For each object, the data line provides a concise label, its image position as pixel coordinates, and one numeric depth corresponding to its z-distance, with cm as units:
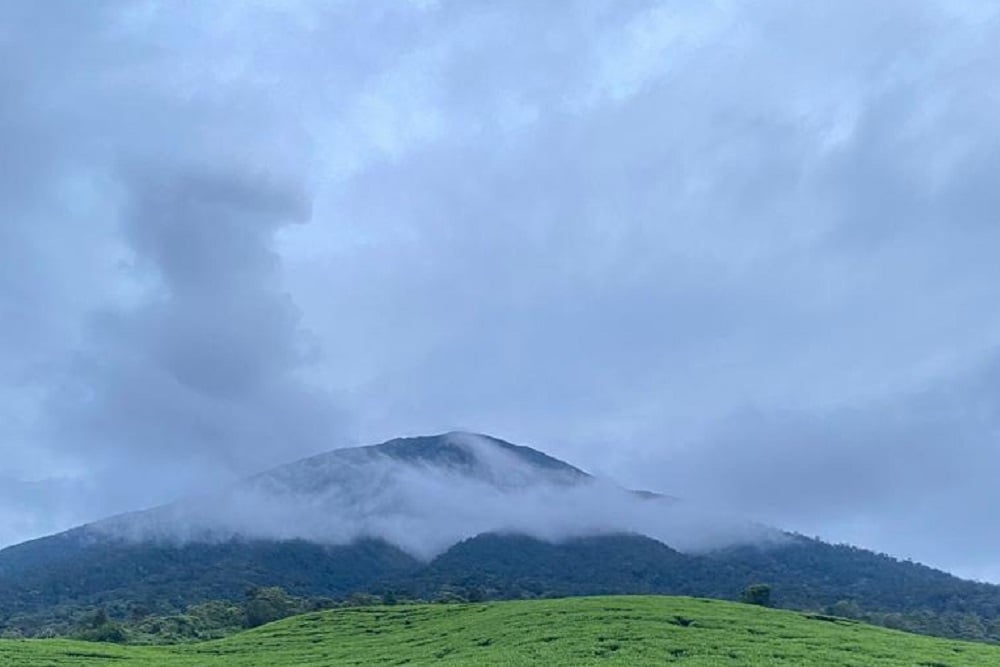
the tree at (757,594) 8731
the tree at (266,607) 9069
